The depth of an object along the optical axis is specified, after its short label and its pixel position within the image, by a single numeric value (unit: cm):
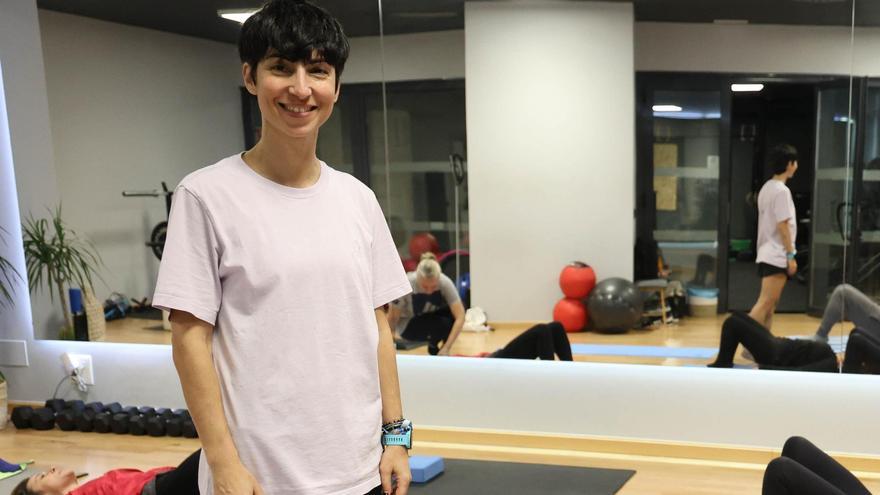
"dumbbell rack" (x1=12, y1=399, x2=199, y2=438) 369
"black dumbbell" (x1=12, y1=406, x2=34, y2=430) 385
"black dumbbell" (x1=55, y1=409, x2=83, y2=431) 381
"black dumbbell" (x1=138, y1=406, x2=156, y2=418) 373
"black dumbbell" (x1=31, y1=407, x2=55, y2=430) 383
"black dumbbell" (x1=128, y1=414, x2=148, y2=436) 371
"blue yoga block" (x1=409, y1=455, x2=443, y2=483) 296
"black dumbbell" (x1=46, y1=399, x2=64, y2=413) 389
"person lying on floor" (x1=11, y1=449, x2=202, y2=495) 235
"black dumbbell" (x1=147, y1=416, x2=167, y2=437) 368
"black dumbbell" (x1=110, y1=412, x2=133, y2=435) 374
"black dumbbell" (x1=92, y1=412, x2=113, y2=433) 377
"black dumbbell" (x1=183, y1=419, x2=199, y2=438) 366
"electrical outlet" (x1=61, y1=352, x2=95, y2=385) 400
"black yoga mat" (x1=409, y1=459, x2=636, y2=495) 290
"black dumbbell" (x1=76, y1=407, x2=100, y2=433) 380
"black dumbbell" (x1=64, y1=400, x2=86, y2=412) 387
